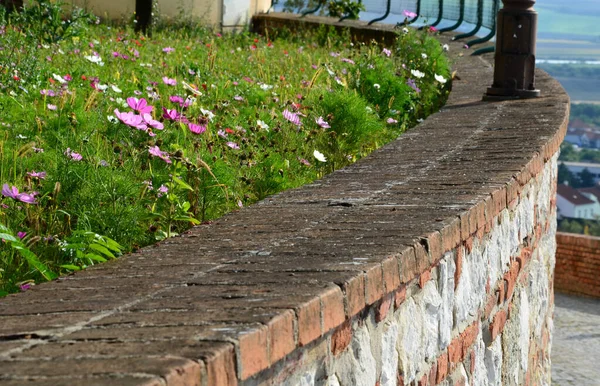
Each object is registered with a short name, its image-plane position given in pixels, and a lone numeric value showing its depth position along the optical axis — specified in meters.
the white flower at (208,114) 4.46
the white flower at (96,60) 6.22
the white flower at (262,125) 4.66
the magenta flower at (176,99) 4.34
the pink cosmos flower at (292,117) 4.72
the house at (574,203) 39.05
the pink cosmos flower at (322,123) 4.77
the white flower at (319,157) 4.44
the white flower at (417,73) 6.82
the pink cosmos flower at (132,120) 3.56
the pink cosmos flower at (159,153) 3.53
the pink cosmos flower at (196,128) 3.85
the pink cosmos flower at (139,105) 3.65
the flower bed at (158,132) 3.31
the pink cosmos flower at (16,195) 3.04
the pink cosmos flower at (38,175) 3.39
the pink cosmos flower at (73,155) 3.53
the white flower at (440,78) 7.17
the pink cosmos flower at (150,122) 3.66
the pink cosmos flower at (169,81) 5.29
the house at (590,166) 65.06
